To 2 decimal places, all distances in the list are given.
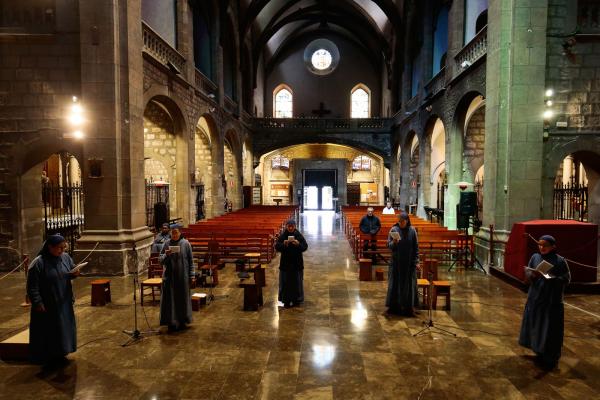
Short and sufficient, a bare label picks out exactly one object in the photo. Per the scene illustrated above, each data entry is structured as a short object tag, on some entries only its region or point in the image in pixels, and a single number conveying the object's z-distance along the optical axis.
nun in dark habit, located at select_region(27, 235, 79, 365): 4.59
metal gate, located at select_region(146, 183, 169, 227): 15.45
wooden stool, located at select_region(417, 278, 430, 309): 6.85
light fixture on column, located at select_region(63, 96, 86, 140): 9.28
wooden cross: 28.48
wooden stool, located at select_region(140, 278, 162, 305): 6.92
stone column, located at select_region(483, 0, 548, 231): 9.00
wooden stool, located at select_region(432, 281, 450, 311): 6.76
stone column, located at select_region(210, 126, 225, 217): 18.39
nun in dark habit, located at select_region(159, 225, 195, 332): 5.76
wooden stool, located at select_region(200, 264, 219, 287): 8.41
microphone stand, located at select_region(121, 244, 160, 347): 5.42
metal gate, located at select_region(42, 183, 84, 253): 10.53
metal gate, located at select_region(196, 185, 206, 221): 17.86
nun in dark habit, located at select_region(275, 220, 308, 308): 6.93
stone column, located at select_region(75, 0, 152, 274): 9.21
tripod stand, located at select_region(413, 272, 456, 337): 5.70
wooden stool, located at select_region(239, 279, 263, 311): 6.73
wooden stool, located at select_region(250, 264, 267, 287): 7.12
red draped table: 7.62
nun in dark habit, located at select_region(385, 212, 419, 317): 6.46
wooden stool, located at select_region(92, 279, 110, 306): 7.01
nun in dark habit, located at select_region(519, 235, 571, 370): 4.62
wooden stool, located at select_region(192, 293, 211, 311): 6.76
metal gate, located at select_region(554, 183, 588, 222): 11.05
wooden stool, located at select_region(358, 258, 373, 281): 8.91
